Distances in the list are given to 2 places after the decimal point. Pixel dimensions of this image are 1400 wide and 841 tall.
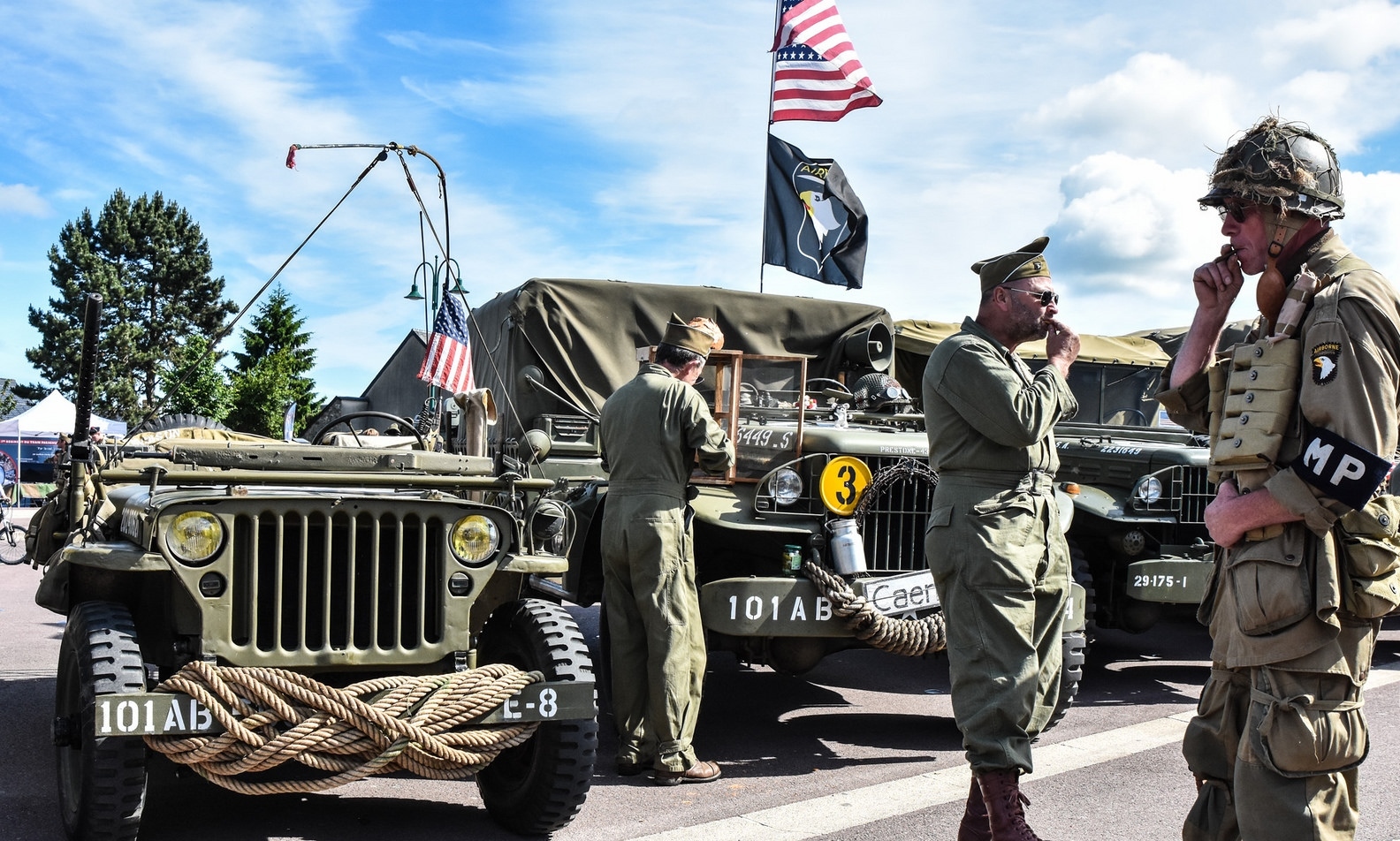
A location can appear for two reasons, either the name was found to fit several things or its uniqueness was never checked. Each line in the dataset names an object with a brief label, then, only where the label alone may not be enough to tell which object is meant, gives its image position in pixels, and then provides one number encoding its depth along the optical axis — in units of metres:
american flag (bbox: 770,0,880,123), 11.62
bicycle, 14.37
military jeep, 3.77
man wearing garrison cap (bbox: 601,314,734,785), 5.19
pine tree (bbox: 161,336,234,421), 35.09
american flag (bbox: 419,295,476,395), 8.97
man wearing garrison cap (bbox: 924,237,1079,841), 3.68
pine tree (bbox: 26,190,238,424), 51.53
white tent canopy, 26.45
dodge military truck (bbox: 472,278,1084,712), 5.66
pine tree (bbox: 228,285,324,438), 38.03
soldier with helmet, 2.54
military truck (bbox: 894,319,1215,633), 6.89
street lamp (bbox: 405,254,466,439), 7.31
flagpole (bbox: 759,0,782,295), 11.07
